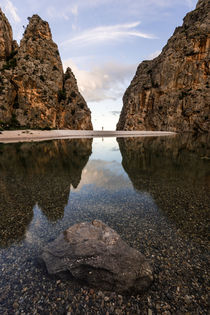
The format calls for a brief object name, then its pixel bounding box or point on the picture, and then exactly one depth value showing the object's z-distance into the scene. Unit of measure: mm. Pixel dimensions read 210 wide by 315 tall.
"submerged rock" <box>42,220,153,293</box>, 3012
